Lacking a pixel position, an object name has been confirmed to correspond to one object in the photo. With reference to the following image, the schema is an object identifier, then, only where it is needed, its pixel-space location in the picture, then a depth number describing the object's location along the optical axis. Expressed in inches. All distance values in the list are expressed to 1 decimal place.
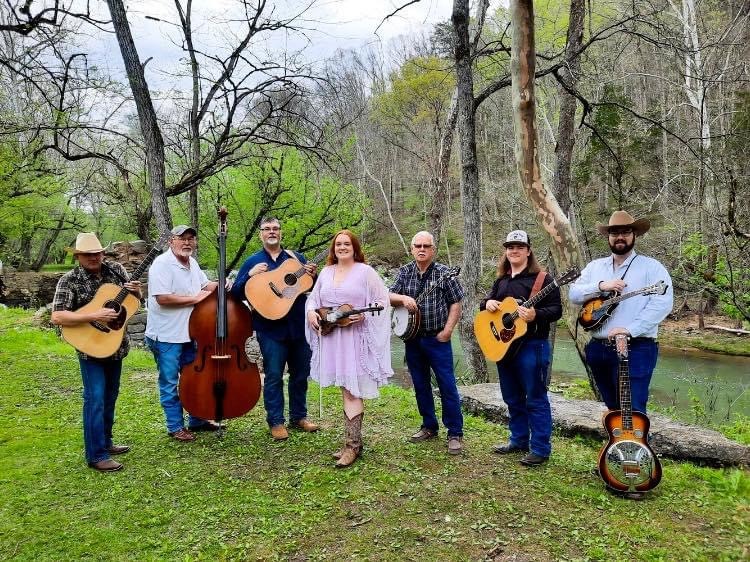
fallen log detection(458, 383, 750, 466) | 168.4
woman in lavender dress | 158.4
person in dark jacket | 155.3
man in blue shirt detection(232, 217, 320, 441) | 180.5
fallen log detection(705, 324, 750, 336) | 592.1
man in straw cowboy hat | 155.7
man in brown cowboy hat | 139.6
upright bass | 170.6
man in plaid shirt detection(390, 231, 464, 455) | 168.1
